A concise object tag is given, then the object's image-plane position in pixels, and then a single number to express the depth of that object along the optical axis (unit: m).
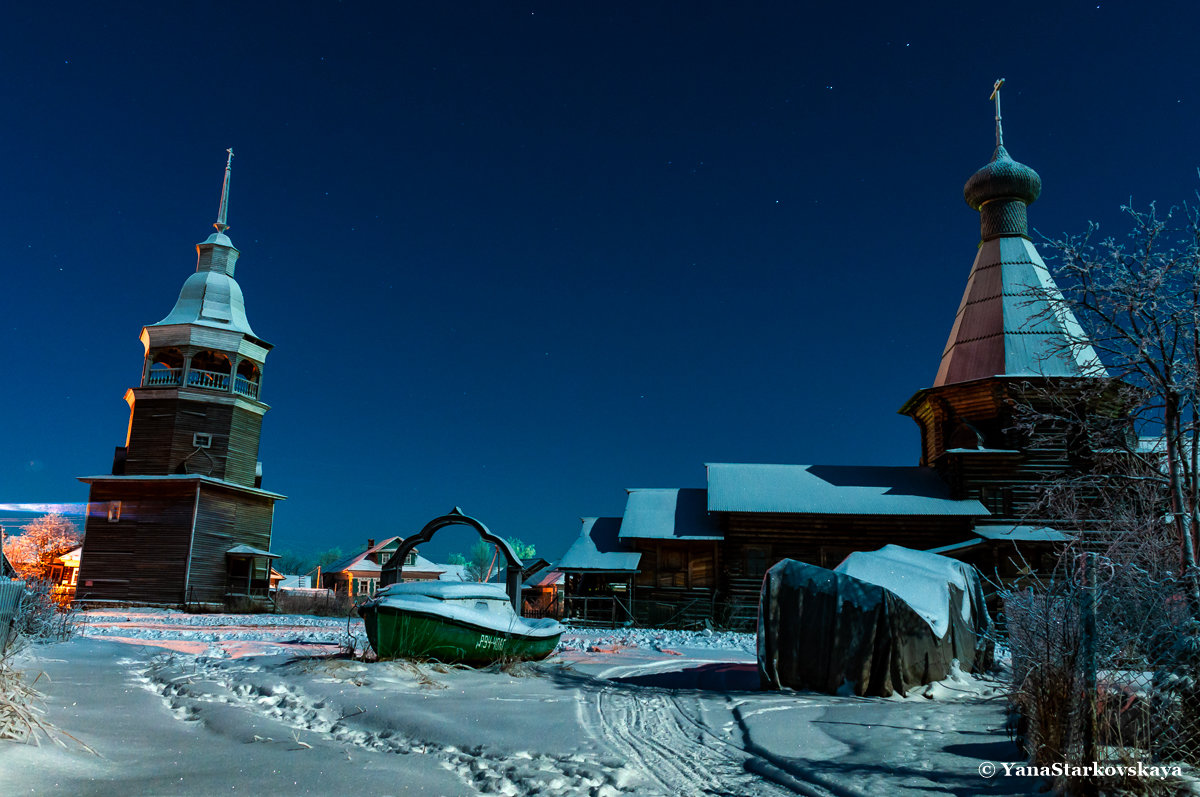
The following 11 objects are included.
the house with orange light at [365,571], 61.84
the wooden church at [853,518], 28.25
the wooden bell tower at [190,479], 32.59
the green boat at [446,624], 11.89
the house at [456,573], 73.78
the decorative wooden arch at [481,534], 15.94
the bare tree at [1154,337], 8.51
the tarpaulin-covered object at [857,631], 10.80
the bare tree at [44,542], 46.44
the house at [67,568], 44.62
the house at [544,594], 33.19
